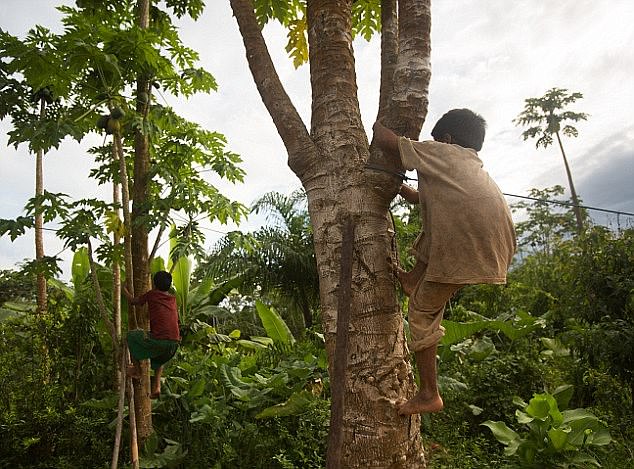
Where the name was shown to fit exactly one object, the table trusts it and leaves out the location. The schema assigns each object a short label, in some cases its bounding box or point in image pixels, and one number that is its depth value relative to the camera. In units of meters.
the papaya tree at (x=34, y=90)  3.60
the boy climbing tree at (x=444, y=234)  2.13
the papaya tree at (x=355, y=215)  1.96
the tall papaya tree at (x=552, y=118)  23.67
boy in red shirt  4.16
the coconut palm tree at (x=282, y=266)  10.66
